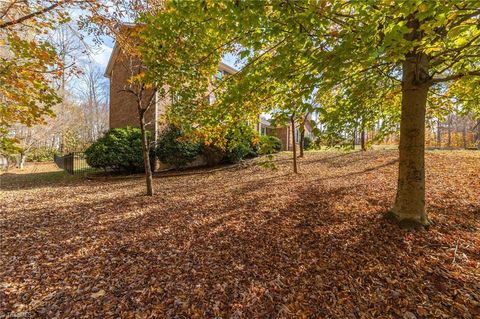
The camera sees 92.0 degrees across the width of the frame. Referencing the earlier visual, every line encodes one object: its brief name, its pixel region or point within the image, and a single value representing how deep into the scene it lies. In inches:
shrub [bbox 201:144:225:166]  543.8
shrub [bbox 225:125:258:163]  560.7
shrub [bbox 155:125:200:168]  509.7
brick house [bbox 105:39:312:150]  550.7
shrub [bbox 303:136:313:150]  1059.5
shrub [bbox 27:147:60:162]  937.3
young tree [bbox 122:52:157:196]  314.4
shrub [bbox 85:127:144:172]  473.1
